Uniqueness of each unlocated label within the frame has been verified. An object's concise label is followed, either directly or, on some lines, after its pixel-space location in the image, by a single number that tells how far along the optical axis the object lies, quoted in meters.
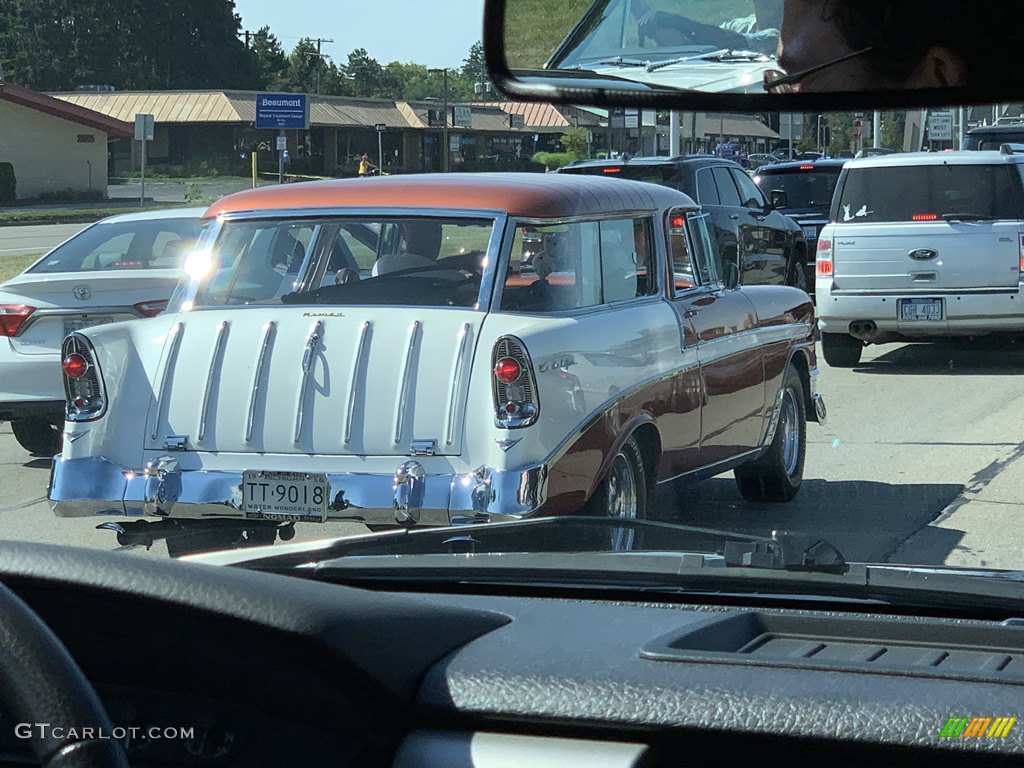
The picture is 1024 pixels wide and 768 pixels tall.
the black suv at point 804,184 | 21.39
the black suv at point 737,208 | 15.71
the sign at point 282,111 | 36.09
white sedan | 9.47
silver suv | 13.49
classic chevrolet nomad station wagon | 5.88
